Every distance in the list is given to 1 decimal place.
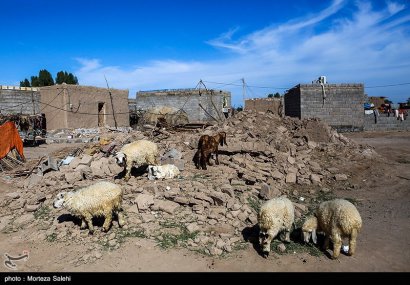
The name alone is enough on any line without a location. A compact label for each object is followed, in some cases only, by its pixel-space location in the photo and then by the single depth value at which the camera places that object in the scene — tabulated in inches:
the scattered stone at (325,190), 381.1
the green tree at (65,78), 1862.7
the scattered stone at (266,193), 323.0
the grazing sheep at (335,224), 219.0
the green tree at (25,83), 1715.9
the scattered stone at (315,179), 402.0
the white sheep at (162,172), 342.0
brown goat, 389.7
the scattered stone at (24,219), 292.8
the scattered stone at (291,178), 398.3
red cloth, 489.8
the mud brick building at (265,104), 928.3
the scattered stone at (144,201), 280.9
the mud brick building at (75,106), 770.8
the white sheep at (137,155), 343.9
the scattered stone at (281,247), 232.1
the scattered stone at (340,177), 414.9
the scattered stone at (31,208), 310.5
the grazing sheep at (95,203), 250.4
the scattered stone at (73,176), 365.4
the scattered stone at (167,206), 278.2
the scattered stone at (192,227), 255.7
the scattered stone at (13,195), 350.8
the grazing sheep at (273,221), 228.2
